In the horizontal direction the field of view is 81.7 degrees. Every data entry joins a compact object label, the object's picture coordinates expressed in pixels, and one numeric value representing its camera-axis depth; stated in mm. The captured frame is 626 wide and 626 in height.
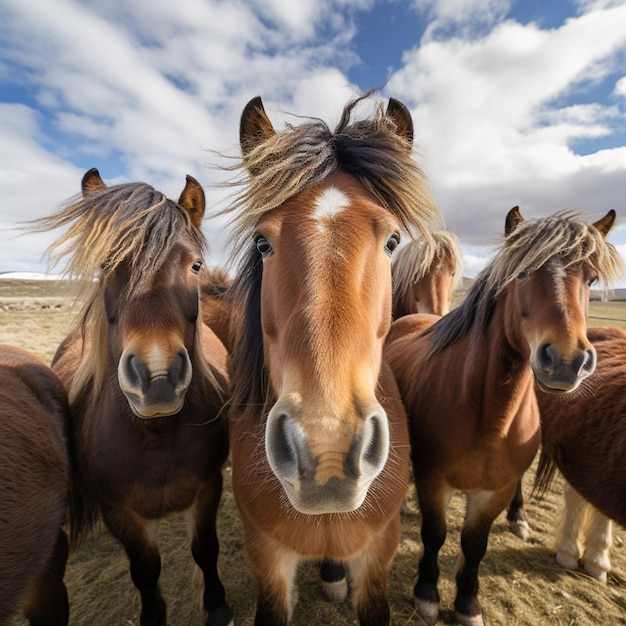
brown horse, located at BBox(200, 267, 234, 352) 4727
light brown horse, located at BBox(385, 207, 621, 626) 2133
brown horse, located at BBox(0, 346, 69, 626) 1627
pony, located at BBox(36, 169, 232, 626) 1854
